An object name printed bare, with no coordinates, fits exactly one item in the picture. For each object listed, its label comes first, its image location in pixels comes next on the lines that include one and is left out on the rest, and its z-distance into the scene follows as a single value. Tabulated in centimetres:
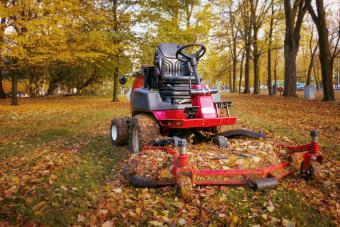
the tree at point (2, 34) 1386
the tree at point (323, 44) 1633
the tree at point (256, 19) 2956
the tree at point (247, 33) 3043
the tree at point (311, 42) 3386
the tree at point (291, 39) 2139
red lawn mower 408
